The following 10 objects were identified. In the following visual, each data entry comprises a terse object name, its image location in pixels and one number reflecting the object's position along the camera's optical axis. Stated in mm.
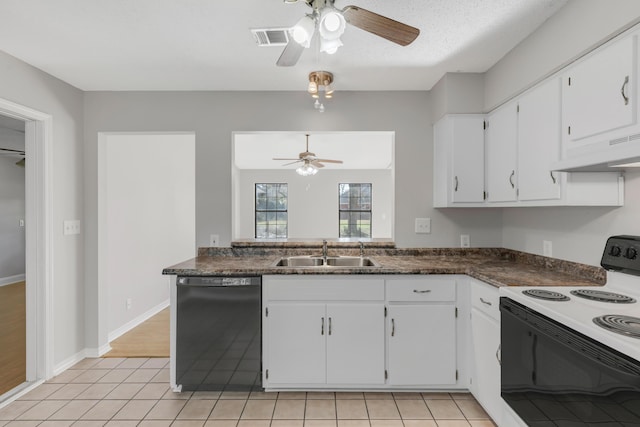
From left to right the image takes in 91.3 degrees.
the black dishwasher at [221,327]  2113
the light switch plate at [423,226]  2744
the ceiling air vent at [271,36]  1784
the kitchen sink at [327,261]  2648
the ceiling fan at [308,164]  5031
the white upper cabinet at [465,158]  2438
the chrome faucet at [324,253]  2633
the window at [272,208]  7926
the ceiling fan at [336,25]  1180
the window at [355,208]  7918
